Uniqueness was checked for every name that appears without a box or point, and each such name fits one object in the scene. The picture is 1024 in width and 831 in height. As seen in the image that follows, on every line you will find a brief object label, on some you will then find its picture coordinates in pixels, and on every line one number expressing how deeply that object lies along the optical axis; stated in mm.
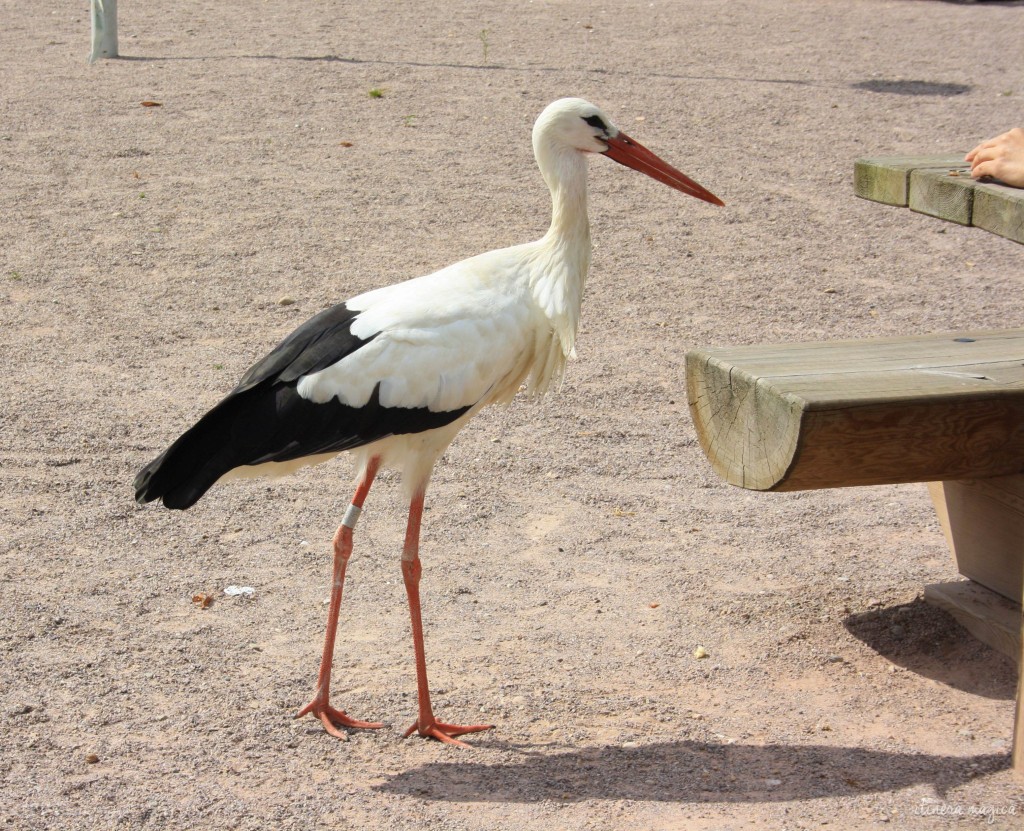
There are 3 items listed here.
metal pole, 10844
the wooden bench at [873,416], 3271
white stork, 3615
